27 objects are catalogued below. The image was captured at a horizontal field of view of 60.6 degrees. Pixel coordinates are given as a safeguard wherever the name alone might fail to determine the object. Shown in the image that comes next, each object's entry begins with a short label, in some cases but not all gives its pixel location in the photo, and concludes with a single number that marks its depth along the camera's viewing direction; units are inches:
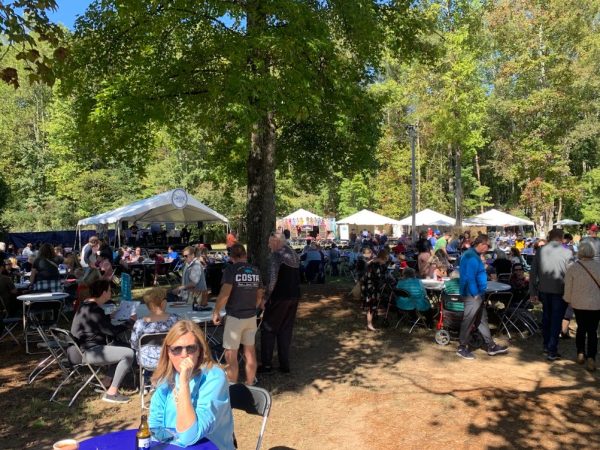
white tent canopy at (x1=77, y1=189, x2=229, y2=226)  669.3
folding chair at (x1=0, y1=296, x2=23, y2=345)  304.6
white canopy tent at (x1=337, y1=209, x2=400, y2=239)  1029.2
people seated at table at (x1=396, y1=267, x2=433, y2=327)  319.0
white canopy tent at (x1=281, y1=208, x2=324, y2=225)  1213.7
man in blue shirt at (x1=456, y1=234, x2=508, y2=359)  257.6
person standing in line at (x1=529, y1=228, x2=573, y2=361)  257.8
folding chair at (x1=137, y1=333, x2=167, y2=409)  185.2
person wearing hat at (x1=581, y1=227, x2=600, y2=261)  345.3
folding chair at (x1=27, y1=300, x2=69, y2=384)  231.6
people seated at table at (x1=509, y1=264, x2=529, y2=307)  325.4
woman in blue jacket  100.3
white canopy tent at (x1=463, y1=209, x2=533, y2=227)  1028.5
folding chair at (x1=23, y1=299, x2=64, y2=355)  272.9
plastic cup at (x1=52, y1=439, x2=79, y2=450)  89.5
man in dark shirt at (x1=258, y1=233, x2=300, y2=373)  231.9
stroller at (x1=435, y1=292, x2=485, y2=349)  293.4
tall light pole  810.0
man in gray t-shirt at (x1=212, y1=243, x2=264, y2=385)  206.2
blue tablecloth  95.9
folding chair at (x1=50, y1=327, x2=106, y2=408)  206.4
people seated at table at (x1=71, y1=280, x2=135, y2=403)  207.5
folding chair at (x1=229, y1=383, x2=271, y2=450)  118.9
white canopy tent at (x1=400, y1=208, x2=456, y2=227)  995.8
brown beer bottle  90.4
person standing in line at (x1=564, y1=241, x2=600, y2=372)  233.9
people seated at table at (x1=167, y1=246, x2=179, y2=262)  607.1
